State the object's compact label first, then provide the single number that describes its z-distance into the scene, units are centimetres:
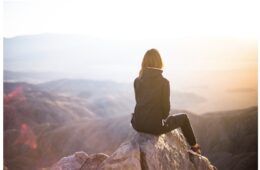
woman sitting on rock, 340
